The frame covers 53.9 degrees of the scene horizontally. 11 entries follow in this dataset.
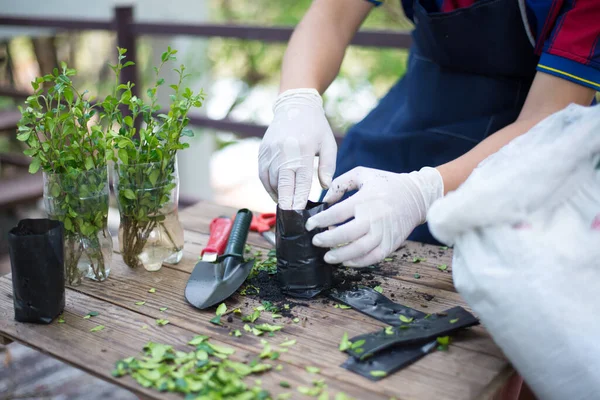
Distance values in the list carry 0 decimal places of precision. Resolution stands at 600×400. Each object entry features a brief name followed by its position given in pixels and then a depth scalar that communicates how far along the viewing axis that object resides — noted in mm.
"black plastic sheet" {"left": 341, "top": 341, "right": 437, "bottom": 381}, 1041
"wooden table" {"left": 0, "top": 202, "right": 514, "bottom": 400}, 1015
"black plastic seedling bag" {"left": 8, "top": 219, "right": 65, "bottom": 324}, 1175
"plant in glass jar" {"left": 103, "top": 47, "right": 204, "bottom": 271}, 1354
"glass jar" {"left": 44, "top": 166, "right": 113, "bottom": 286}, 1312
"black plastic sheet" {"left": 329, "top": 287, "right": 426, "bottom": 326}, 1226
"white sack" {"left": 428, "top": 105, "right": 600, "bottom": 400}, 962
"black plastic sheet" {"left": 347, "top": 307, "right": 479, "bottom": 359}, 1086
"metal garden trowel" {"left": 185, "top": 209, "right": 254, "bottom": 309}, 1299
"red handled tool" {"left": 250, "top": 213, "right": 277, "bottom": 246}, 1715
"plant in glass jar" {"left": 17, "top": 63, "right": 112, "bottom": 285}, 1273
